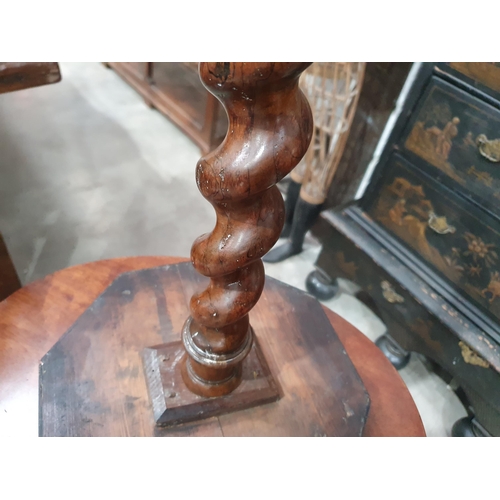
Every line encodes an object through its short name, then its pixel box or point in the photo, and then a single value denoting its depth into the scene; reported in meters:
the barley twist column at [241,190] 0.28
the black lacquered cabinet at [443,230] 0.77
